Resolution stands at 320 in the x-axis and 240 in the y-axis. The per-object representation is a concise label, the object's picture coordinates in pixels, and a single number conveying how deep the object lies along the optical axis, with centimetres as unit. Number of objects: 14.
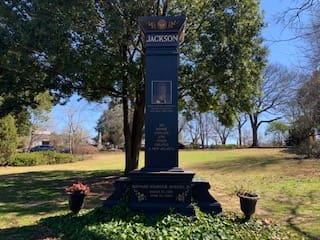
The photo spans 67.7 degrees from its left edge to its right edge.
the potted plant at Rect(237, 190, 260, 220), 480
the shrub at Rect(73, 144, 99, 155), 2969
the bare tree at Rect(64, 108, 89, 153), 3275
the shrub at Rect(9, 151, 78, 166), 1944
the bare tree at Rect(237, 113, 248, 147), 3912
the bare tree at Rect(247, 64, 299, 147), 3178
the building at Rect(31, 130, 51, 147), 3636
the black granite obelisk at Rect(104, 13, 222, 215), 476
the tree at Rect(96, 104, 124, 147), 4016
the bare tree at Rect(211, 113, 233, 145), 4525
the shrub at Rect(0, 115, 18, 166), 1759
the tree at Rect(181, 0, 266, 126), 835
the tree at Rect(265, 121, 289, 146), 3421
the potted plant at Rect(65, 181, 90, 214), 515
